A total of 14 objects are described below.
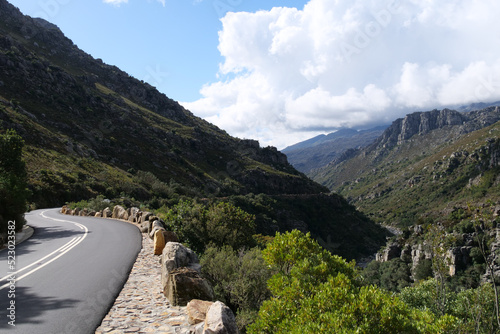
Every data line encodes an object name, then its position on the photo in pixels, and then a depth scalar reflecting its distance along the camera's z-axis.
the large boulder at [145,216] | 20.84
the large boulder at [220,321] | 5.17
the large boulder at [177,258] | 8.73
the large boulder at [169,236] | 13.23
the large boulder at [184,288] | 7.42
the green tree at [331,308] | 4.90
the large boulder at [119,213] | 25.58
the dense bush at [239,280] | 9.27
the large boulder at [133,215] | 23.19
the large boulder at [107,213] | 28.48
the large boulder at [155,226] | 15.83
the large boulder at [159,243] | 12.71
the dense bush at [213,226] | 15.55
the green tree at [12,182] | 16.42
